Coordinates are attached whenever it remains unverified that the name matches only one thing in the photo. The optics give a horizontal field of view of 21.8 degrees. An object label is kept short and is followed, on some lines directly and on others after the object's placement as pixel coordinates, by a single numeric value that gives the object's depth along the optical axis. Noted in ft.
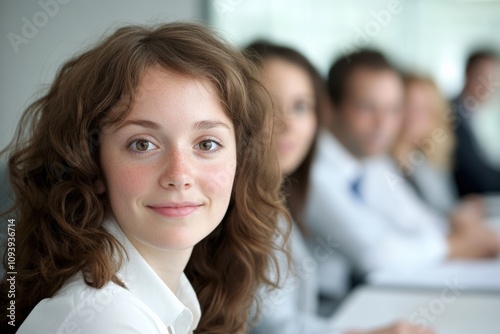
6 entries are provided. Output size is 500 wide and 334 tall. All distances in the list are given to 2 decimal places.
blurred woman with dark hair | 6.12
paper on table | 6.62
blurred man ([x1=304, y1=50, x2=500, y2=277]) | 7.39
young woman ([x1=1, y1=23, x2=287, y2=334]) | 3.81
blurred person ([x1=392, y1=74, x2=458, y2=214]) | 11.11
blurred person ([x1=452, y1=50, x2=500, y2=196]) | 12.05
